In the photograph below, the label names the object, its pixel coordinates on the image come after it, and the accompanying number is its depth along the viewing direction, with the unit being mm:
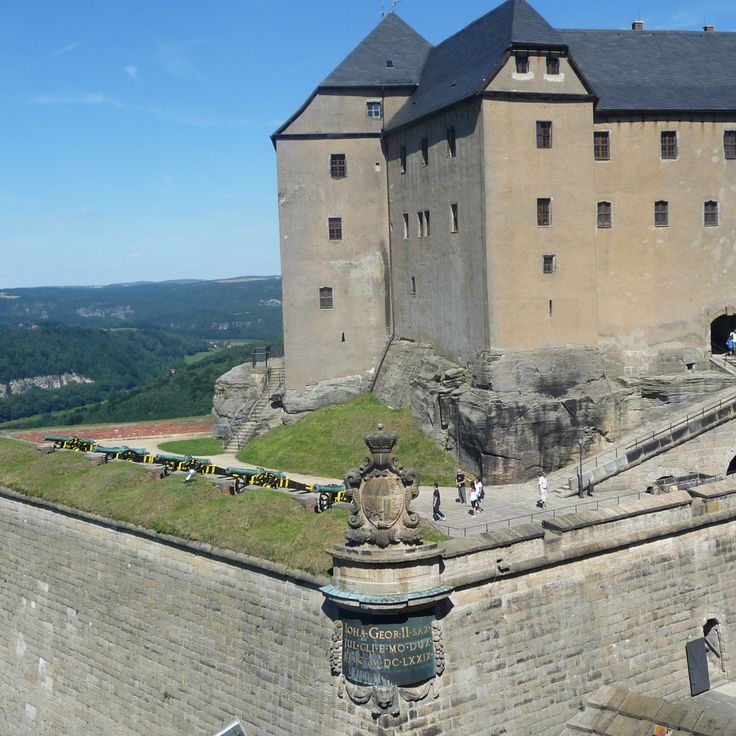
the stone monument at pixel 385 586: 26953
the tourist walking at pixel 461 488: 38469
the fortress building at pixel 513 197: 43094
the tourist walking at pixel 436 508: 35438
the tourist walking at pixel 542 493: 37156
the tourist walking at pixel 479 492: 36841
